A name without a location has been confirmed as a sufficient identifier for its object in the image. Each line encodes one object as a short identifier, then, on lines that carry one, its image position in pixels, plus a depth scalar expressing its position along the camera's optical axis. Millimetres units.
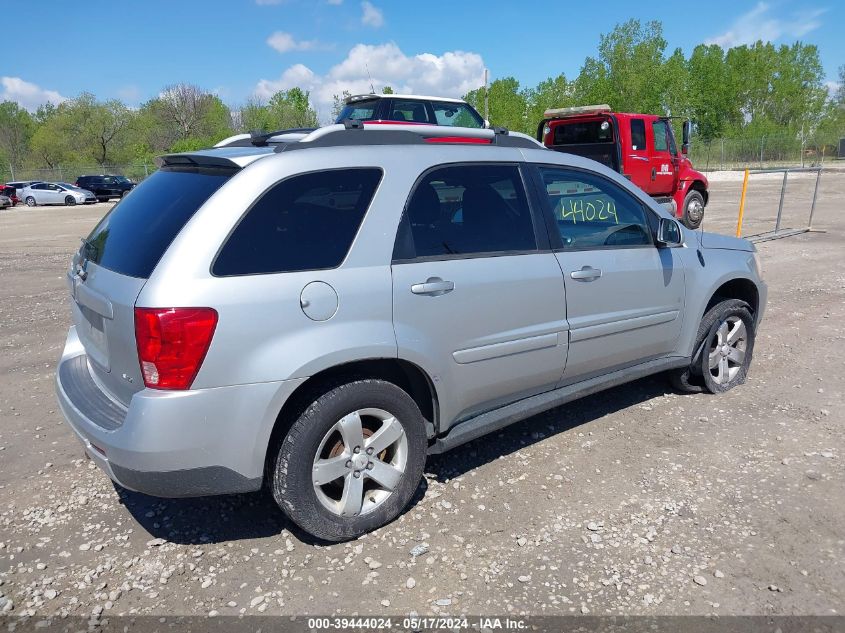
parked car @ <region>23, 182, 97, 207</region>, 35125
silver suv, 2623
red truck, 13539
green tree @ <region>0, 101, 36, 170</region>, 65319
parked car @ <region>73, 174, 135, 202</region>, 37219
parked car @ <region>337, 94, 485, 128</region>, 12125
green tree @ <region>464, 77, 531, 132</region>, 57081
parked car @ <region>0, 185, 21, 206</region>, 33688
